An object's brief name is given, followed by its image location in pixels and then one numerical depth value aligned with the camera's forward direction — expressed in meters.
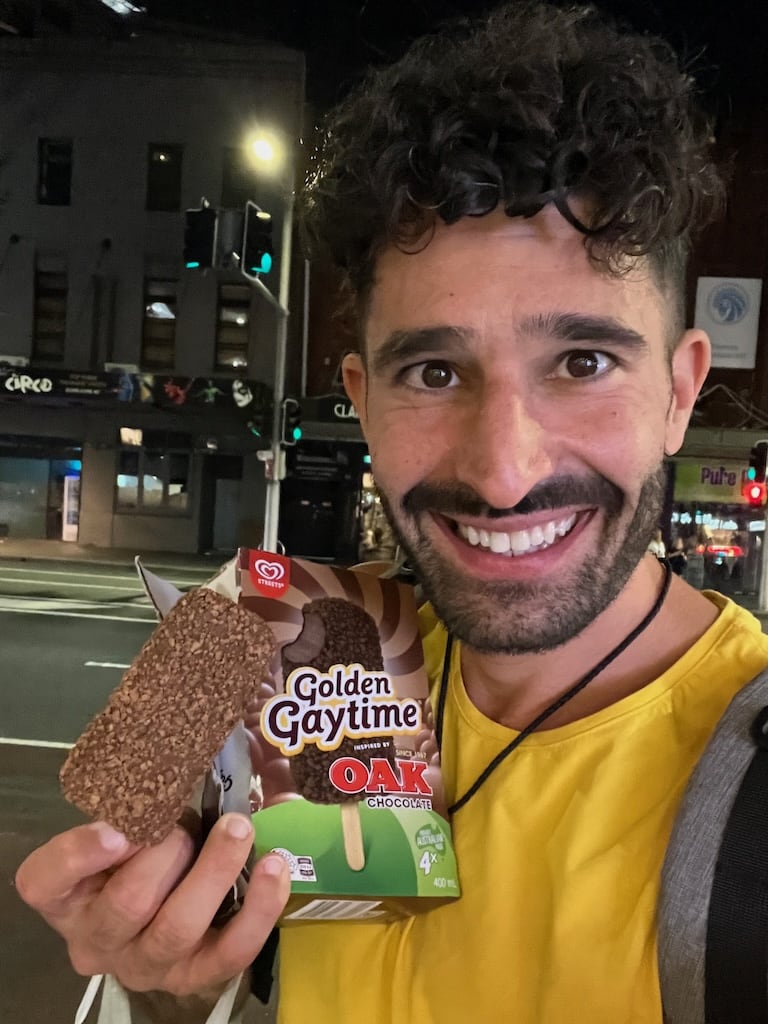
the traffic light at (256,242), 7.49
